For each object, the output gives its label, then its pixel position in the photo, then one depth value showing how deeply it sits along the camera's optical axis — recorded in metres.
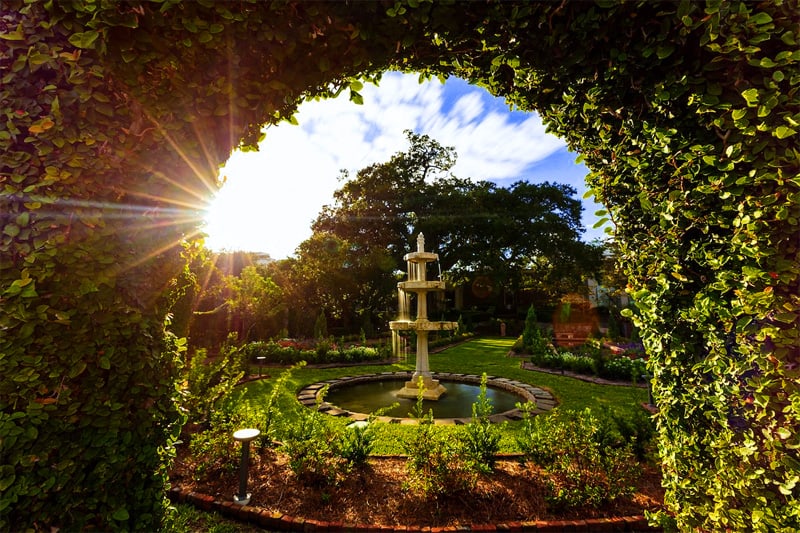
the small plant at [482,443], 3.73
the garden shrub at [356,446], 3.85
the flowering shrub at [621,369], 9.36
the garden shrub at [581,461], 3.28
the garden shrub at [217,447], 3.88
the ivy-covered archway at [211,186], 1.71
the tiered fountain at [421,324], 8.34
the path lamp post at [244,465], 3.42
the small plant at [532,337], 12.14
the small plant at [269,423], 4.26
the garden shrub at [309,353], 12.33
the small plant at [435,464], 3.38
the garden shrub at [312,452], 3.67
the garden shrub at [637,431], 4.04
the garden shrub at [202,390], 4.68
